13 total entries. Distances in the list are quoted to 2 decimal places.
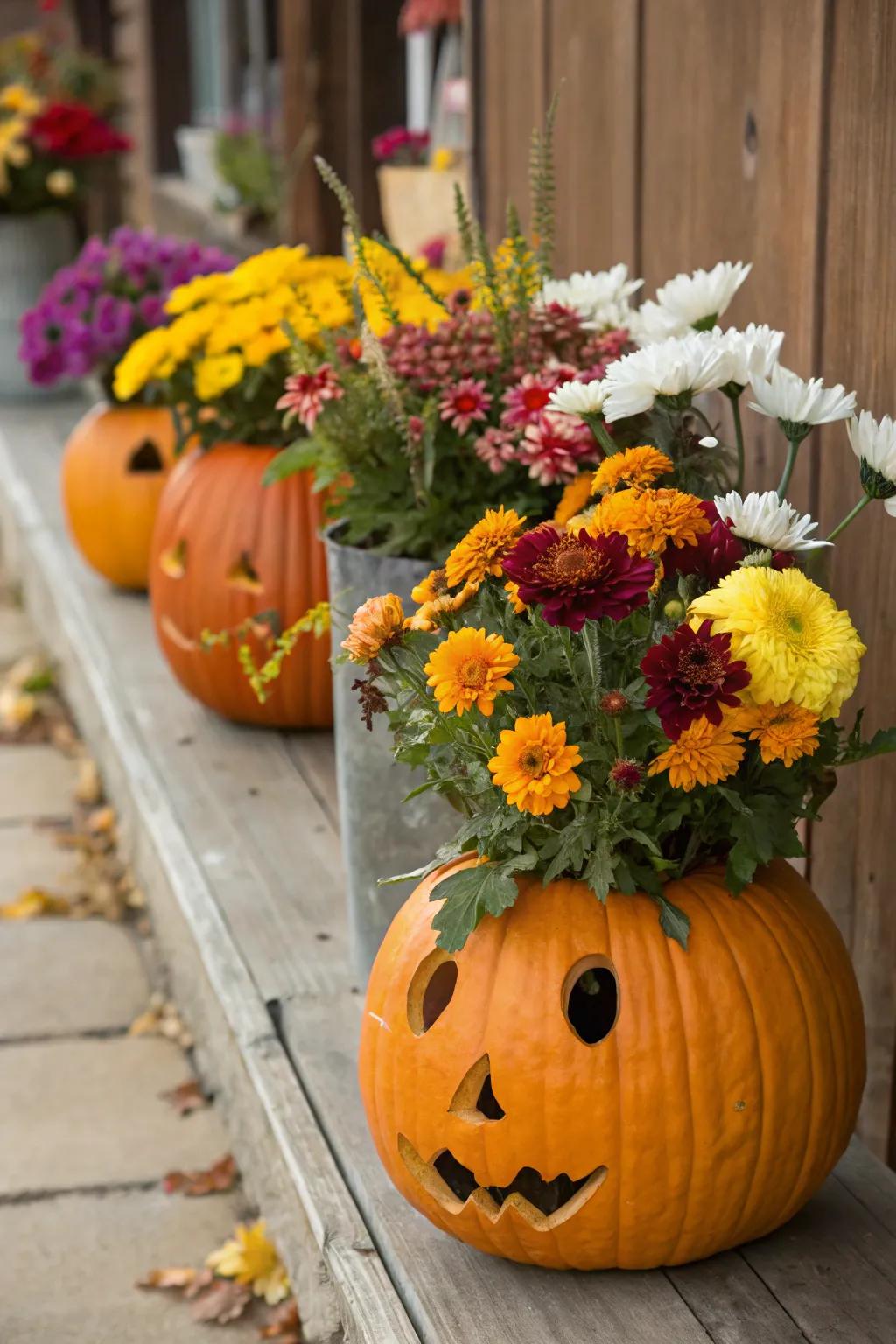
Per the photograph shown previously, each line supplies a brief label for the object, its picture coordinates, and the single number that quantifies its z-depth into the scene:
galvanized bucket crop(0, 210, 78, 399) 6.21
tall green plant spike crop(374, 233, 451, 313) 1.80
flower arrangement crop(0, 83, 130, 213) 6.00
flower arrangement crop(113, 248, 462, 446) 2.55
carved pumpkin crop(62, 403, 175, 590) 3.62
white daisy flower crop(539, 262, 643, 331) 1.93
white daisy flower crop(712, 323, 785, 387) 1.45
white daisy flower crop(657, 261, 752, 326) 1.59
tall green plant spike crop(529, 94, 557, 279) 1.81
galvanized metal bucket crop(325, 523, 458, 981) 1.94
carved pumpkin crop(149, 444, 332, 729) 2.71
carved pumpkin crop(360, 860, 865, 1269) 1.37
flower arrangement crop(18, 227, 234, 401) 3.64
